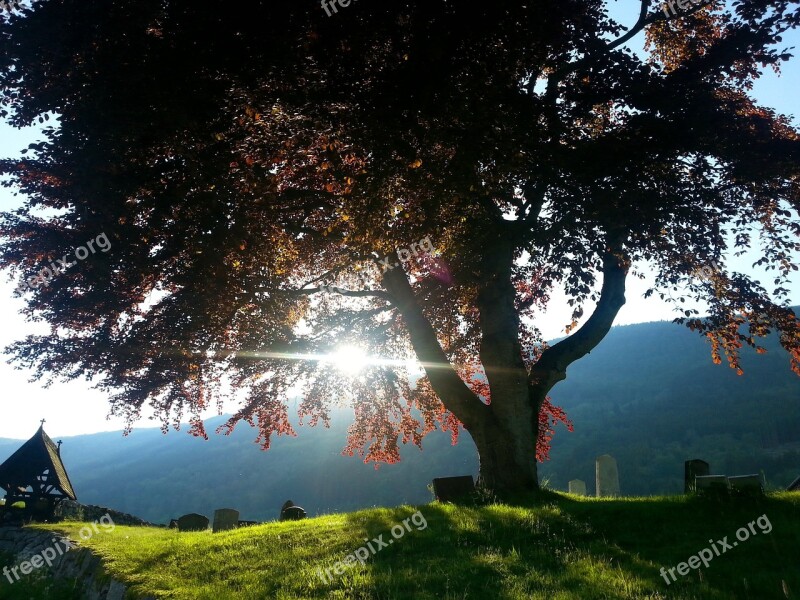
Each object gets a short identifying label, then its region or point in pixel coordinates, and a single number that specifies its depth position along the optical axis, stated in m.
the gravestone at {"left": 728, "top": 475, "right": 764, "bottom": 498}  7.79
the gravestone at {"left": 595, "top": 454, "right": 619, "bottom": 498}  16.72
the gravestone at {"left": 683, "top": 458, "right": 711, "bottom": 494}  9.71
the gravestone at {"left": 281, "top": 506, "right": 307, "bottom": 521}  14.26
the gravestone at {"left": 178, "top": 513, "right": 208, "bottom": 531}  16.12
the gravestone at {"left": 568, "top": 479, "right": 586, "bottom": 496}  17.94
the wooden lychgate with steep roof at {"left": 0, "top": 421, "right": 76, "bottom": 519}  25.41
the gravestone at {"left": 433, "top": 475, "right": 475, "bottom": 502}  11.67
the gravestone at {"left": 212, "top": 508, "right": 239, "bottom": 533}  12.98
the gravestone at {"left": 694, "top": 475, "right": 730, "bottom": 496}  8.06
